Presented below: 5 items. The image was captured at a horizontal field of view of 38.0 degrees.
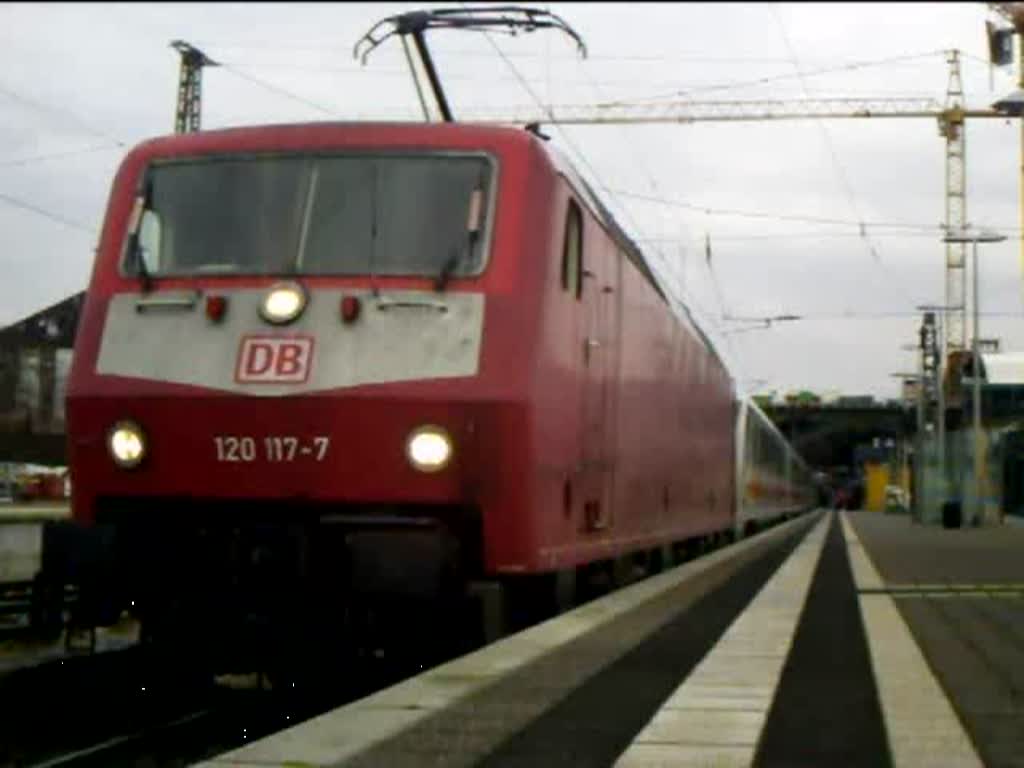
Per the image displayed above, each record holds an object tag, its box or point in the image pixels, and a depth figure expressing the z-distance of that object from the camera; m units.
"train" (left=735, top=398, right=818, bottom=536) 28.64
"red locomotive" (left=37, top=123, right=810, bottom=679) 7.40
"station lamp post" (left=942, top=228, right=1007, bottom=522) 28.11
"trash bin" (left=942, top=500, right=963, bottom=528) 39.59
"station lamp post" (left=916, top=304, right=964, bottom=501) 44.44
